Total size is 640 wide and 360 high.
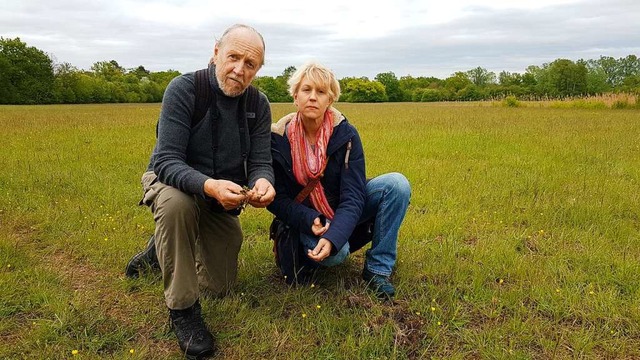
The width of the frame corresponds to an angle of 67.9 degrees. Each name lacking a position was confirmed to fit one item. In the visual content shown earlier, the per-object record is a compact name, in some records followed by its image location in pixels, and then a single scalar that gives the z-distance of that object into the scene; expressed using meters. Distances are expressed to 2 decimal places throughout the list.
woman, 2.98
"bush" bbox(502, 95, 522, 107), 28.98
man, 2.58
